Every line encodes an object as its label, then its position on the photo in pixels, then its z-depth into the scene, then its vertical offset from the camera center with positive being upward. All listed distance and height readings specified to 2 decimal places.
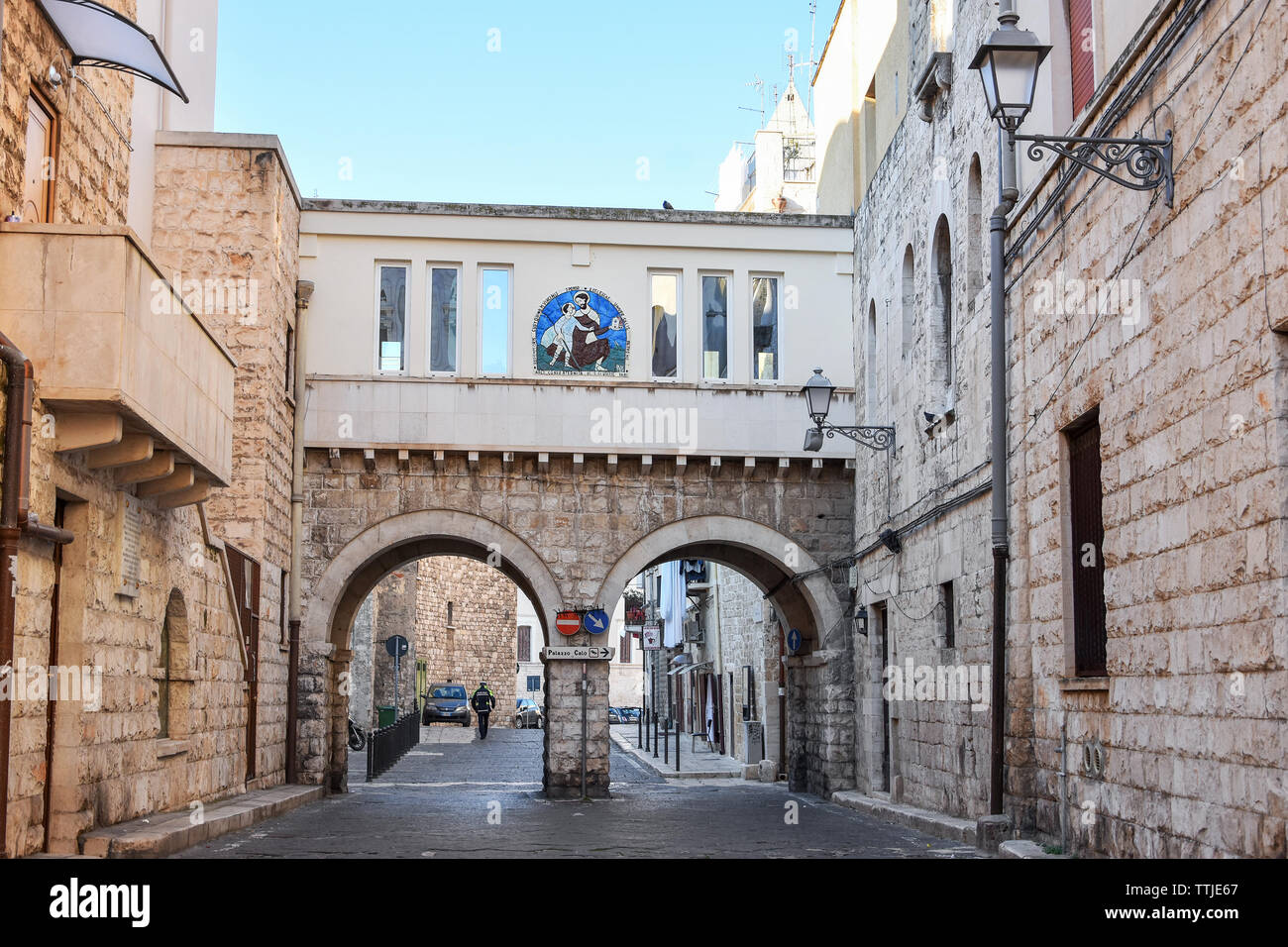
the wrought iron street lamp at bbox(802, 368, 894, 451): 15.42 +2.43
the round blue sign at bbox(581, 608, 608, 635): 18.73 +0.26
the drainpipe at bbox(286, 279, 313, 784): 18.02 +1.35
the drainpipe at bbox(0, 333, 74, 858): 8.33 +0.81
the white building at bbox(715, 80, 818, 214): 45.66 +15.64
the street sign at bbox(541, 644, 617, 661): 18.67 -0.14
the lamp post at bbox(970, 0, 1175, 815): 7.81 +2.98
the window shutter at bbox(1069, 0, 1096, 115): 9.97 +4.03
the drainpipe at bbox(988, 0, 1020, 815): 11.22 +1.26
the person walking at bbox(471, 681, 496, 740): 37.47 -1.57
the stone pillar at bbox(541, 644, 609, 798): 18.66 -1.13
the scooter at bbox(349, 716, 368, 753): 28.47 -1.88
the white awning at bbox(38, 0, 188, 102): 9.76 +4.06
